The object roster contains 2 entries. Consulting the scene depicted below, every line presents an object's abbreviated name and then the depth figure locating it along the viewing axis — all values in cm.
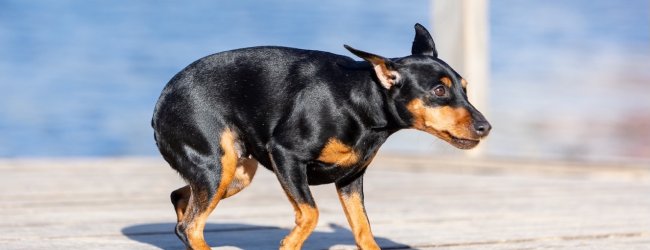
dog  715
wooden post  1448
